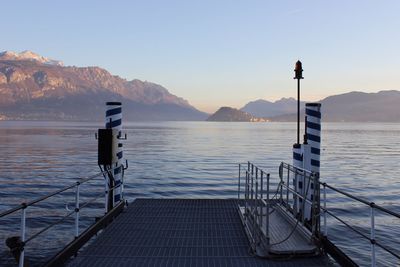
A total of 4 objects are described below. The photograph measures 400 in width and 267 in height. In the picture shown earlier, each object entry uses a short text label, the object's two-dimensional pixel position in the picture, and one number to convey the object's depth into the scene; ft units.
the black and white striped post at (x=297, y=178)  29.86
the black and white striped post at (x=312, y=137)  30.35
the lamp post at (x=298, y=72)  34.63
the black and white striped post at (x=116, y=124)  36.99
